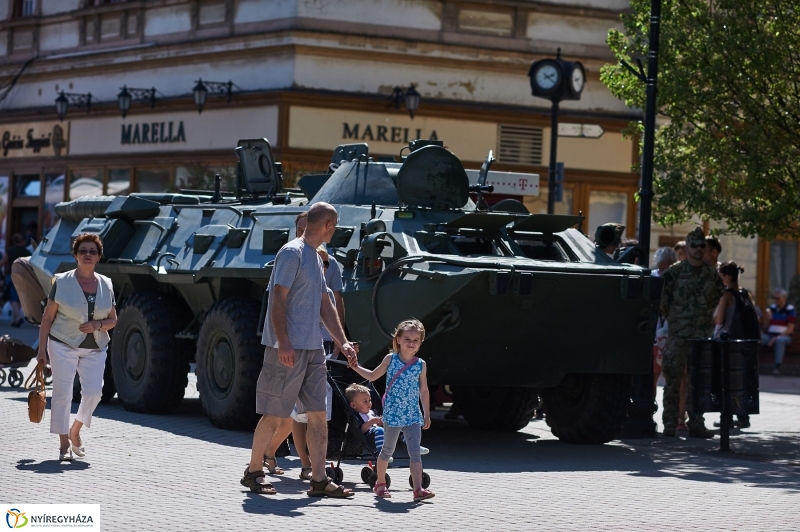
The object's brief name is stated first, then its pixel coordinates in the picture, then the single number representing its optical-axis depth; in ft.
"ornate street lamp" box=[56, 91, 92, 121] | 105.81
